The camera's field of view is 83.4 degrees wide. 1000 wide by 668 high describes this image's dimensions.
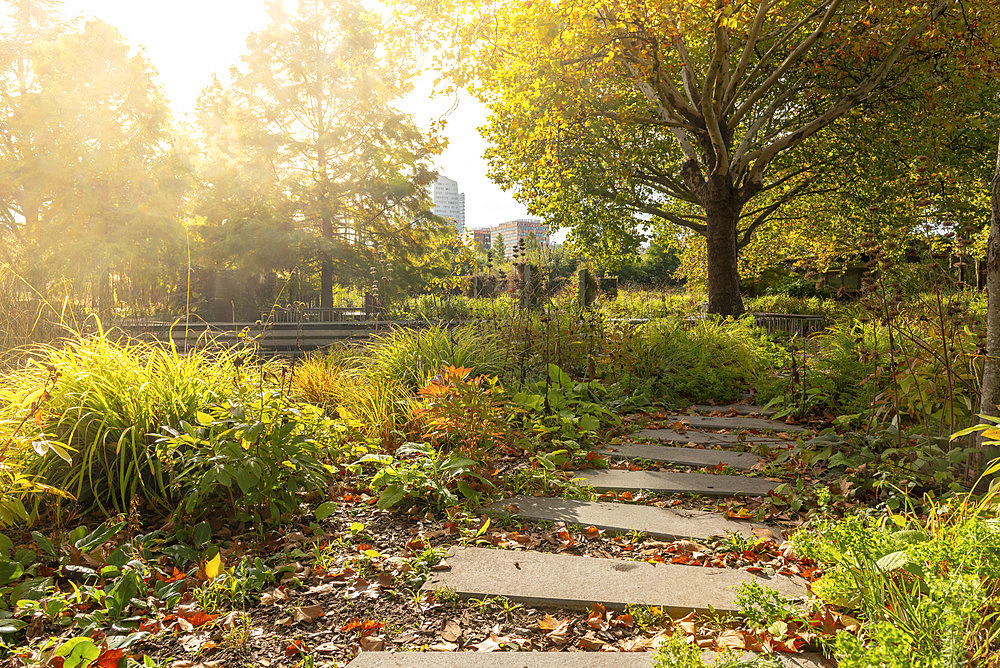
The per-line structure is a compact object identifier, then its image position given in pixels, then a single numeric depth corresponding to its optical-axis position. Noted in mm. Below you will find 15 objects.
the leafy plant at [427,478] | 3156
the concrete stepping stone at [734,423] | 4707
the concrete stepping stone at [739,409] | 5309
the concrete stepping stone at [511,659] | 1853
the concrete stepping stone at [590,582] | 2266
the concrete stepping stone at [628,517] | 2965
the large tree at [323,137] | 18109
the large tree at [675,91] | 7051
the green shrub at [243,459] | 2615
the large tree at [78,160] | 16953
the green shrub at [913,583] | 1390
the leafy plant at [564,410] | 4398
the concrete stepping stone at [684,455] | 4016
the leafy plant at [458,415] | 3748
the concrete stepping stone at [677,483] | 3486
